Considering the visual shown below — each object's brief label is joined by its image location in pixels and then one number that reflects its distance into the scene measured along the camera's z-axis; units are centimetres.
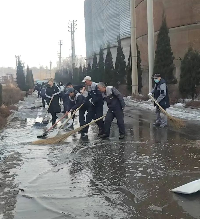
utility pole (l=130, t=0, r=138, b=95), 2597
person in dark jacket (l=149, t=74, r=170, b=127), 1130
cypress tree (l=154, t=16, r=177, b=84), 2405
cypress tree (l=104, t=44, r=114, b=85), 3736
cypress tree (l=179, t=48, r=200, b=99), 1936
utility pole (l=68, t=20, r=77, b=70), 6500
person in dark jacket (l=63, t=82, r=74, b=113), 1185
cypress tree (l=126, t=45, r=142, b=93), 2991
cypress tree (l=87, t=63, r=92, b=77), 5189
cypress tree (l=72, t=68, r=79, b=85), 6495
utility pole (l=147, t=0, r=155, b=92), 2200
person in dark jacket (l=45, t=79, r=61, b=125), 1241
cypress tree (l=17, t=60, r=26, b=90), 5128
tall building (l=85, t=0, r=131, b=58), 4869
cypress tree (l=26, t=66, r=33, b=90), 6004
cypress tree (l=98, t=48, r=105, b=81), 4403
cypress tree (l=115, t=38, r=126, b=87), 3522
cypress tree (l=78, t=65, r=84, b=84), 6002
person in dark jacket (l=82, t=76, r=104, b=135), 995
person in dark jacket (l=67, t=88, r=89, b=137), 1046
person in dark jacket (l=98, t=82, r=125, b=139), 948
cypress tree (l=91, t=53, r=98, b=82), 4695
